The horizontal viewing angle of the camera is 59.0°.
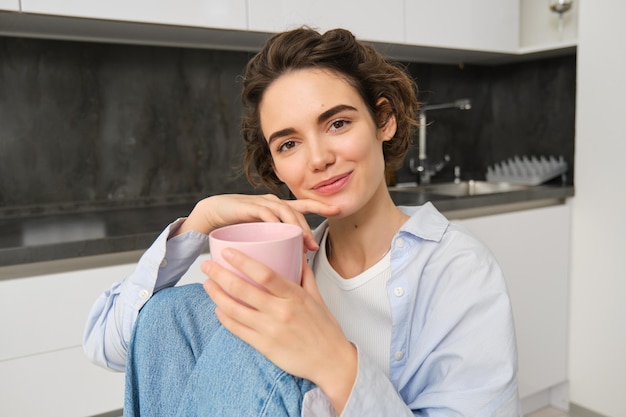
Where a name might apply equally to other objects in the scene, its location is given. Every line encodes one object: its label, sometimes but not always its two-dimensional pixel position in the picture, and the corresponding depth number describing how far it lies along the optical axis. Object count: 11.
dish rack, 2.33
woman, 0.53
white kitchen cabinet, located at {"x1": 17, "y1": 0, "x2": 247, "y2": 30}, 1.42
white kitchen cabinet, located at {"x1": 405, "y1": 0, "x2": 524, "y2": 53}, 2.02
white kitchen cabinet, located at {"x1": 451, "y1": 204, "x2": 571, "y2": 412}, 2.02
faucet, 2.58
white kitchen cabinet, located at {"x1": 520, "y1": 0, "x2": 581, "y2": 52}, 2.26
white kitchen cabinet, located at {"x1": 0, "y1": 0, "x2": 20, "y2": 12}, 1.36
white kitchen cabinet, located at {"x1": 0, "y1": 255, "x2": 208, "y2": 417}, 1.25
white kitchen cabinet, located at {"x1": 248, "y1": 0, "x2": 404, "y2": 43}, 1.71
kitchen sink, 2.49
